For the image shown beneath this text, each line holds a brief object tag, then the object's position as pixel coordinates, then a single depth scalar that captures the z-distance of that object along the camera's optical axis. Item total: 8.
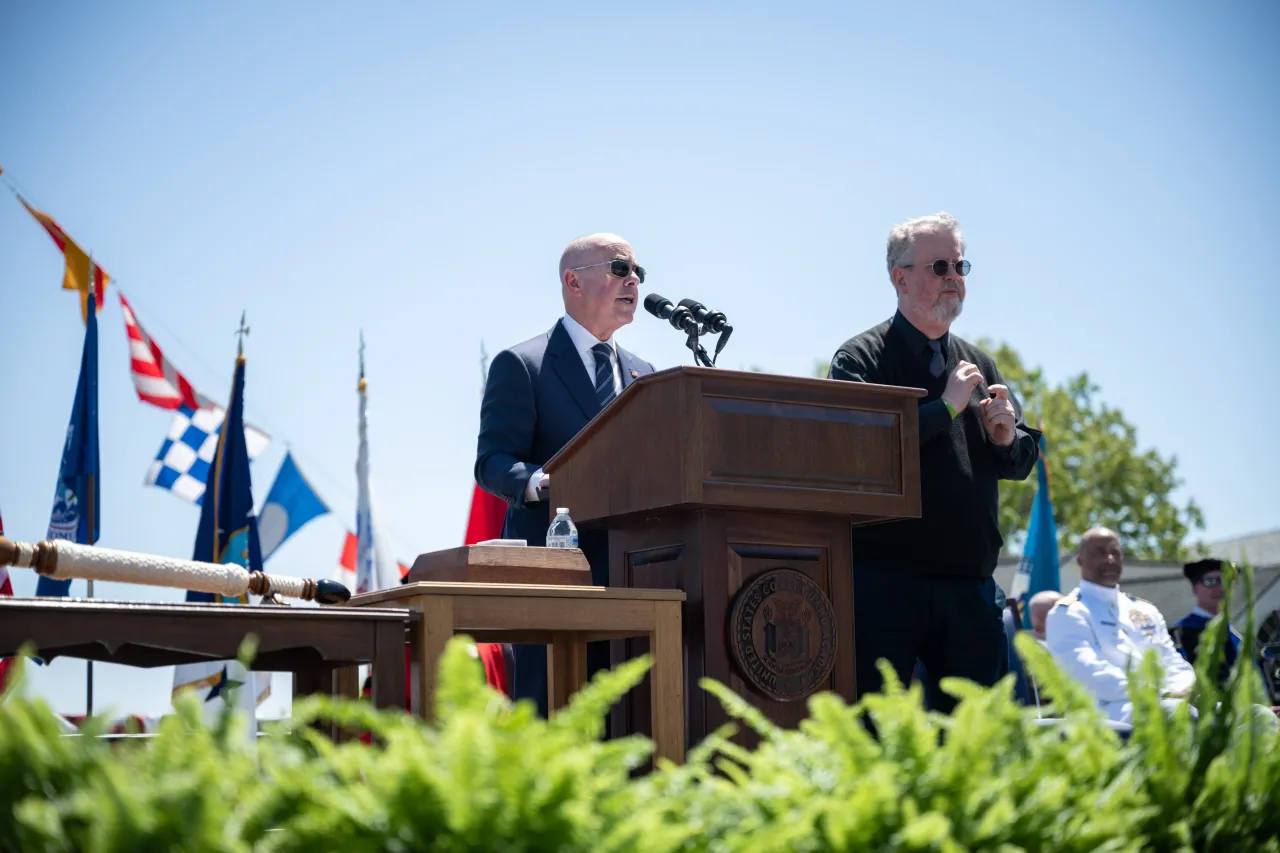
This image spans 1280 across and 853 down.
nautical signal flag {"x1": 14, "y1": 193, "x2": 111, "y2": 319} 11.42
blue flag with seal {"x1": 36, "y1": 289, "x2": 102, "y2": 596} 9.95
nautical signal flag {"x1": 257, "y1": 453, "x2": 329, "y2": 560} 14.31
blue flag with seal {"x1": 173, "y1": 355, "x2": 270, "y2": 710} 11.17
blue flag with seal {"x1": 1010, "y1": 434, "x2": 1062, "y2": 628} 14.39
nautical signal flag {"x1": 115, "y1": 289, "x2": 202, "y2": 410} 12.12
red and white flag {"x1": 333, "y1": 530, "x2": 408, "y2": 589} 15.96
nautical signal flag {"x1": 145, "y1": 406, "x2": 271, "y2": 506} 12.16
